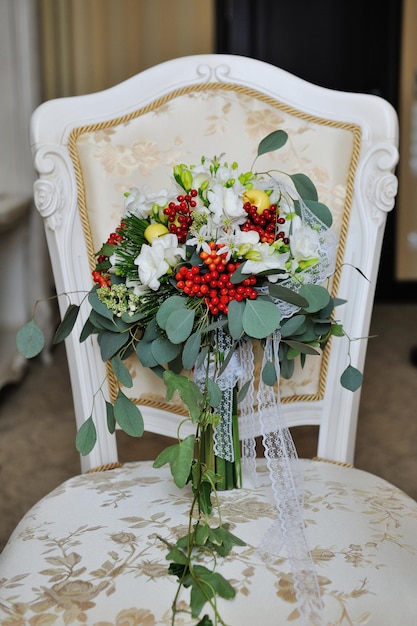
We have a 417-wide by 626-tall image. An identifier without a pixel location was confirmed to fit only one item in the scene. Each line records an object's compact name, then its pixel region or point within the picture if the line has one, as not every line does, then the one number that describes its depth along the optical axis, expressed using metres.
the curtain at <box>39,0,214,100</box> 4.04
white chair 1.23
